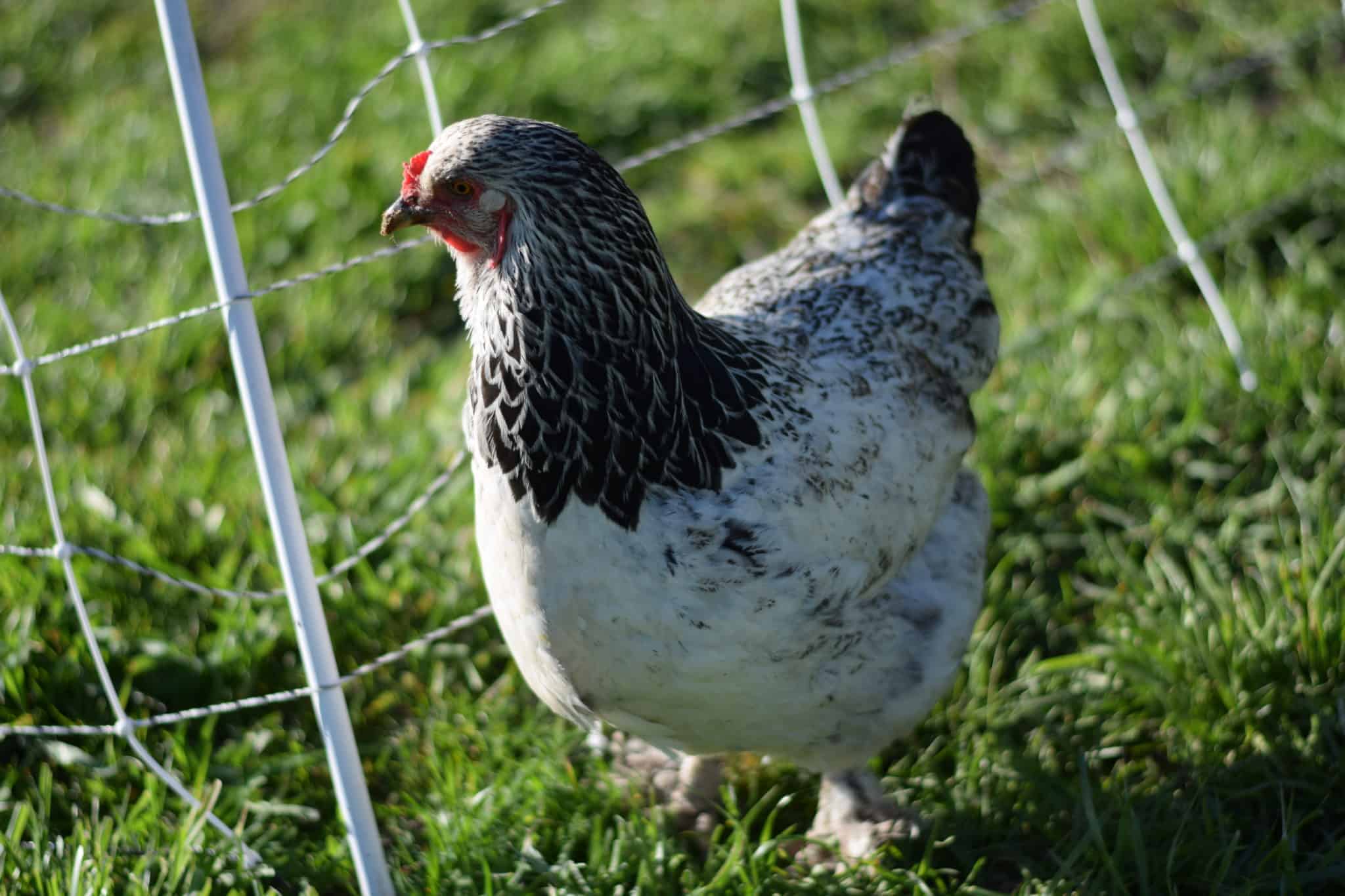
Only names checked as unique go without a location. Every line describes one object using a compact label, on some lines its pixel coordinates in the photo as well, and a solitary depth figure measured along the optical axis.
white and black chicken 1.52
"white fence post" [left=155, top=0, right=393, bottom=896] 1.54
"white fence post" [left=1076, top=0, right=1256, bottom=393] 1.93
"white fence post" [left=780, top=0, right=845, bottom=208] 1.88
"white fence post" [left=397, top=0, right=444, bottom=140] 1.67
